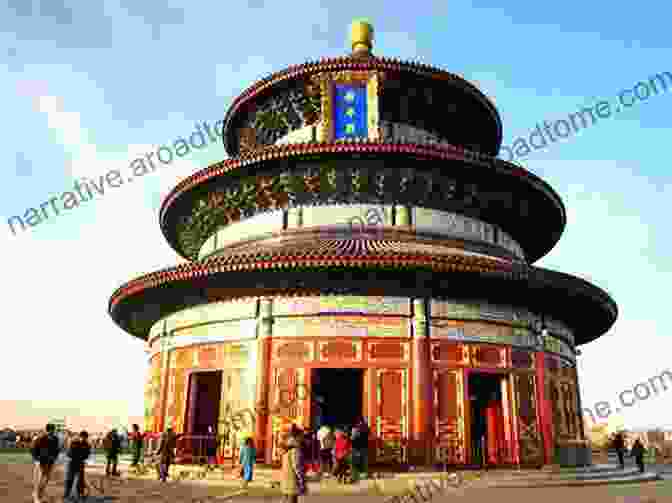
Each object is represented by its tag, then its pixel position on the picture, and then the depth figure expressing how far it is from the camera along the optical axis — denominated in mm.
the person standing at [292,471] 9094
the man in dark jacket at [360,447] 13897
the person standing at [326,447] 14468
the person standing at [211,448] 15711
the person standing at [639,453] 20641
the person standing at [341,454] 13414
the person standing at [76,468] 11862
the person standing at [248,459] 13312
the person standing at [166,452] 14617
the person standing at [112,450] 16391
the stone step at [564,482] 13711
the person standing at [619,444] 21500
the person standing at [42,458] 11078
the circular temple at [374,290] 15570
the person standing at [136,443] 17125
